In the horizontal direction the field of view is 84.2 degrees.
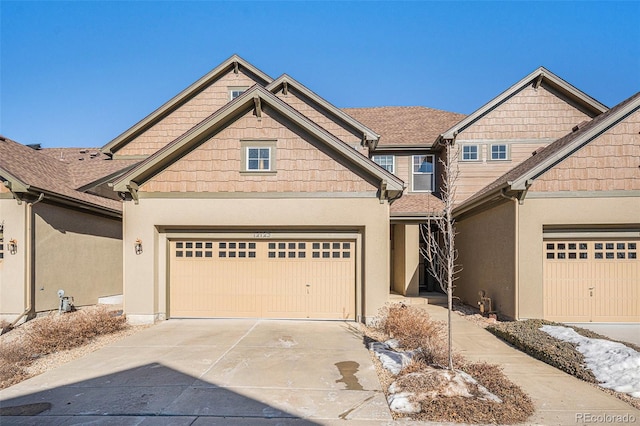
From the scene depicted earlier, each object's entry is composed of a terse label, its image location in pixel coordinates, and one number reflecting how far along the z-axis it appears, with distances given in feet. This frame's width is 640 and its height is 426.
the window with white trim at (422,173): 53.01
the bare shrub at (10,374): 19.89
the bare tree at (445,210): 20.72
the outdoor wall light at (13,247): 34.22
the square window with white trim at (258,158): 34.42
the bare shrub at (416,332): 22.20
